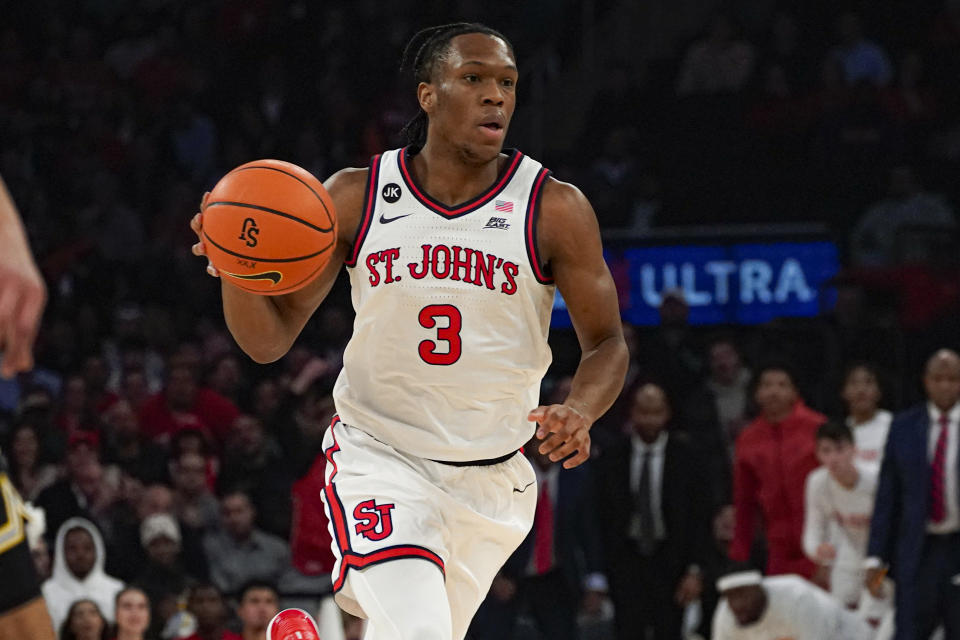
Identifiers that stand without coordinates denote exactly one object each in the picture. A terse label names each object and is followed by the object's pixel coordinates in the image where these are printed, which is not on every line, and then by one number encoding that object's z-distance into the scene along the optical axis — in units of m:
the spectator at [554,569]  16.61
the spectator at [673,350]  18.97
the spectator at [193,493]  17.75
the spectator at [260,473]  17.99
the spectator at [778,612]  14.61
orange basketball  7.82
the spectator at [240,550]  17.15
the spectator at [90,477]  18.16
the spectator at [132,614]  15.05
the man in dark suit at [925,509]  14.44
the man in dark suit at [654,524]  16.21
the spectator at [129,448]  18.32
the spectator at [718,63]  25.31
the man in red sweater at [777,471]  16.00
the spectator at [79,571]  15.84
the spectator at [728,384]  18.65
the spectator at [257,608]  15.25
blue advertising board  20.62
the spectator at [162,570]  16.17
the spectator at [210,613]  15.51
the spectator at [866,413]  15.71
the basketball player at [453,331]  8.06
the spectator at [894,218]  21.01
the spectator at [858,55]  24.32
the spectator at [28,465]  17.93
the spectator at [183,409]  19.49
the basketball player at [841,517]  15.41
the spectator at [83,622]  15.06
